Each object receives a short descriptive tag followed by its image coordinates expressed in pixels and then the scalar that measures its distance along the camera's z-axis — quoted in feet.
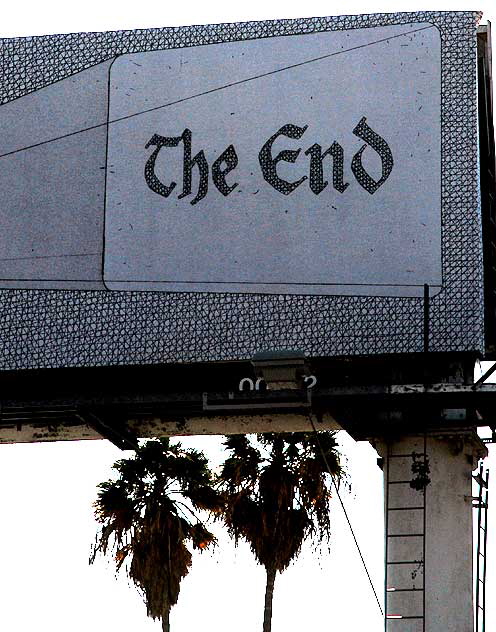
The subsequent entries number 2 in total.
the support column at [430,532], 92.73
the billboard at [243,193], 96.07
